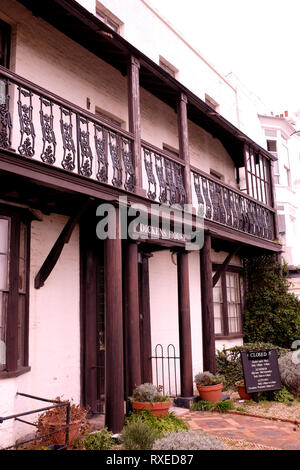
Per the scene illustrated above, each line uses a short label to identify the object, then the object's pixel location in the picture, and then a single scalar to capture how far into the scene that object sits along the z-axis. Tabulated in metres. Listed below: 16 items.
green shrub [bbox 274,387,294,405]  8.67
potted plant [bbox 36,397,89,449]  5.53
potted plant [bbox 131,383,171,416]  6.63
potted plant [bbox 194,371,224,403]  8.41
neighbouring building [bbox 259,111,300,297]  18.22
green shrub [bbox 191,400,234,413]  8.12
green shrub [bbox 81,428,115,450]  5.69
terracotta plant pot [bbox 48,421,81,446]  5.52
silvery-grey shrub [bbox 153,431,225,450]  4.04
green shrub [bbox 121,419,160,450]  5.34
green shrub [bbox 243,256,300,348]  12.22
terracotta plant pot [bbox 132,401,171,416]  6.61
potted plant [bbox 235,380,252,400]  8.91
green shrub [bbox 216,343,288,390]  10.34
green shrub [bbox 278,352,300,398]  8.93
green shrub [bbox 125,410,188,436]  6.26
